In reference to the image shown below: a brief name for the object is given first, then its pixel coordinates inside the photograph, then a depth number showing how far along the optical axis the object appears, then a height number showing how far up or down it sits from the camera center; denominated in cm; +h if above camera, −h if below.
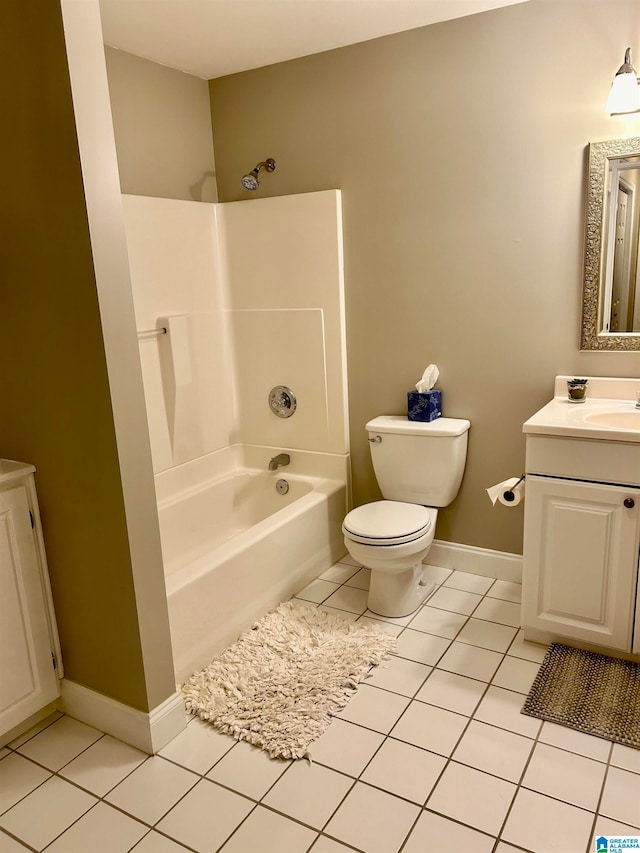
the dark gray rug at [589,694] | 194 -133
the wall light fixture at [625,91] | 213 +57
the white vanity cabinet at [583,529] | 207 -84
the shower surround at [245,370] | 287 -40
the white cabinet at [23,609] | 191 -93
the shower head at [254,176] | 297 +49
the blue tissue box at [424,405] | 279 -54
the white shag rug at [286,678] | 199 -132
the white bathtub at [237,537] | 227 -106
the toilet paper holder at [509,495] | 231 -78
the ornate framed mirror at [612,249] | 233 +7
